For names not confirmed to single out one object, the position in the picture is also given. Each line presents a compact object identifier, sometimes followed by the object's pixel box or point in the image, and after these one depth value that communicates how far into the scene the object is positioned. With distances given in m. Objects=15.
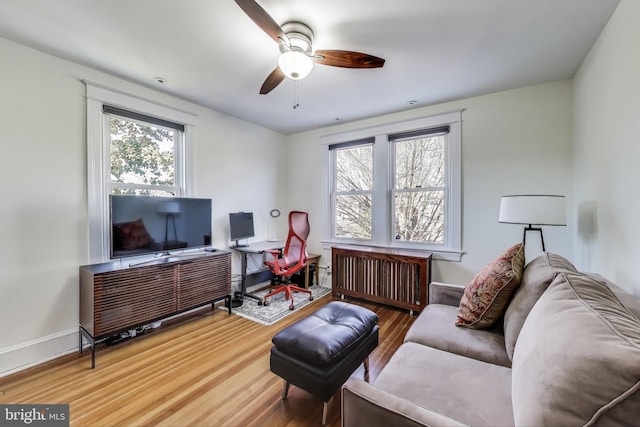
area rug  2.97
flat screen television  2.36
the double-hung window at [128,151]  2.44
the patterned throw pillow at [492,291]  1.54
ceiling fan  1.76
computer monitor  3.54
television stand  2.12
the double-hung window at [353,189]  3.90
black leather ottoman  1.50
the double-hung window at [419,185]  3.35
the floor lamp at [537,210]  2.04
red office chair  3.38
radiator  3.06
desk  3.40
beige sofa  0.65
